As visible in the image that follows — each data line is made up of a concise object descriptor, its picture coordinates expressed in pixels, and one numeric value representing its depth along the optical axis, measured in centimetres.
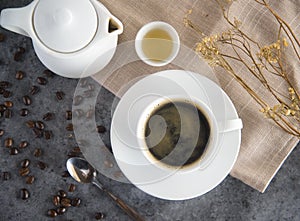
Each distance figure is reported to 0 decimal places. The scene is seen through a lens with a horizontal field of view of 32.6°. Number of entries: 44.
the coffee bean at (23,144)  150
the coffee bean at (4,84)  149
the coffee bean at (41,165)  149
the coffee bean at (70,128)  150
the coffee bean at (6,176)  150
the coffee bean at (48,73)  149
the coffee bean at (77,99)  146
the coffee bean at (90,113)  148
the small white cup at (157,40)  136
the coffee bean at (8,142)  150
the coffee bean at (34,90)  149
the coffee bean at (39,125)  149
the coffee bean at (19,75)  149
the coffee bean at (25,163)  150
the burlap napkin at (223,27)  141
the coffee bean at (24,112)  149
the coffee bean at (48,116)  149
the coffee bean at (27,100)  149
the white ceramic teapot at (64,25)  121
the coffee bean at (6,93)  148
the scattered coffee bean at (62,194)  150
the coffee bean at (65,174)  150
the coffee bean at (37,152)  149
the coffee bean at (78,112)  147
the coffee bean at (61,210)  150
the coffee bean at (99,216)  149
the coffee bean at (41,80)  148
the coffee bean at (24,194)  150
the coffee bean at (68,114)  149
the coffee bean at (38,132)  149
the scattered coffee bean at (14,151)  149
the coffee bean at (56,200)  150
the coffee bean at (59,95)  149
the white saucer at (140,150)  133
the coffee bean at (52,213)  150
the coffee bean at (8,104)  149
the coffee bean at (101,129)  149
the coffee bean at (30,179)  150
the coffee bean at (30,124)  149
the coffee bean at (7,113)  150
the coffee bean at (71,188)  150
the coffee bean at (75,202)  150
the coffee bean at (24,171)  150
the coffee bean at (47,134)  149
